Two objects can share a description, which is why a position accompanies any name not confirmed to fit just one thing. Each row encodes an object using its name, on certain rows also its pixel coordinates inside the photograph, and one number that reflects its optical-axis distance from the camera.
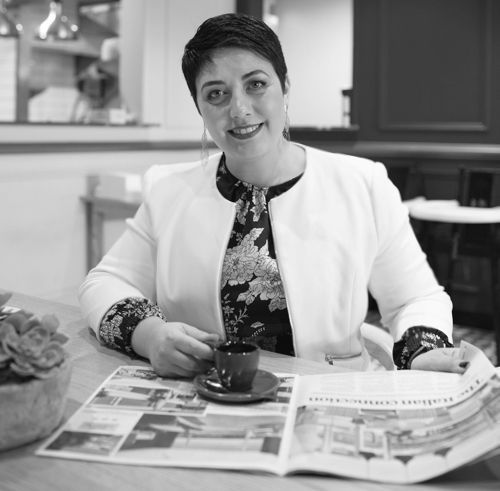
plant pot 0.81
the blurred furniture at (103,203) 3.76
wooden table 0.76
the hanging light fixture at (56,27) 5.66
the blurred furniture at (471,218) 3.67
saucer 0.96
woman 1.40
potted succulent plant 0.81
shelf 6.74
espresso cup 0.97
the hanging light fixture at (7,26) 6.10
